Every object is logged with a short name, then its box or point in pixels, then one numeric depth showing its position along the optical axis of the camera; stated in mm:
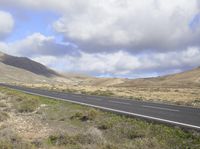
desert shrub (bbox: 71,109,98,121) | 10619
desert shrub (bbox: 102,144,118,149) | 5999
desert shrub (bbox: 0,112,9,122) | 10652
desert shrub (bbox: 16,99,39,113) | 13591
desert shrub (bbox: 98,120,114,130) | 8685
